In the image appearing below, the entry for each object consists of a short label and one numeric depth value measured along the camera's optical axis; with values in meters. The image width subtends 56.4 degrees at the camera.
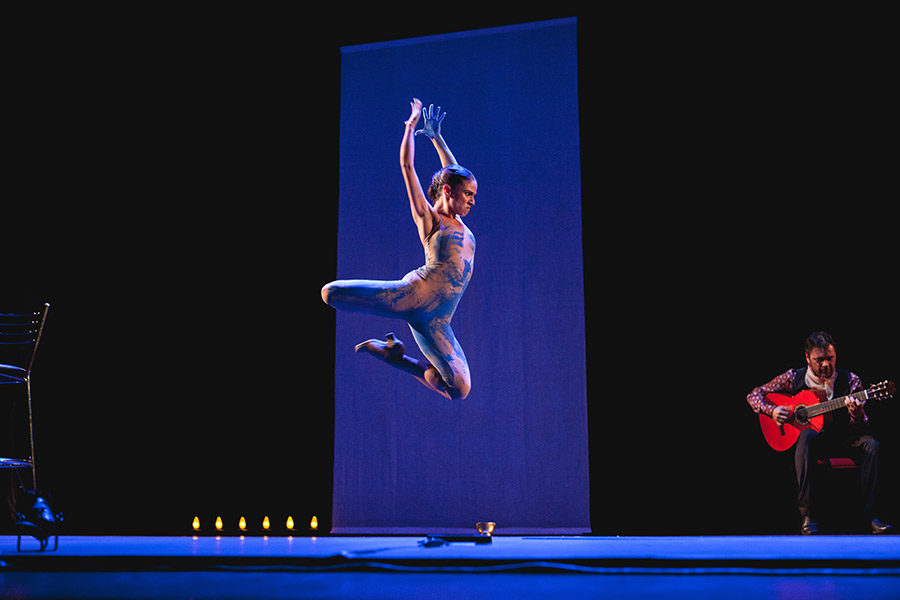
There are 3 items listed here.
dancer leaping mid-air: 3.88
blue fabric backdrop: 5.64
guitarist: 4.75
